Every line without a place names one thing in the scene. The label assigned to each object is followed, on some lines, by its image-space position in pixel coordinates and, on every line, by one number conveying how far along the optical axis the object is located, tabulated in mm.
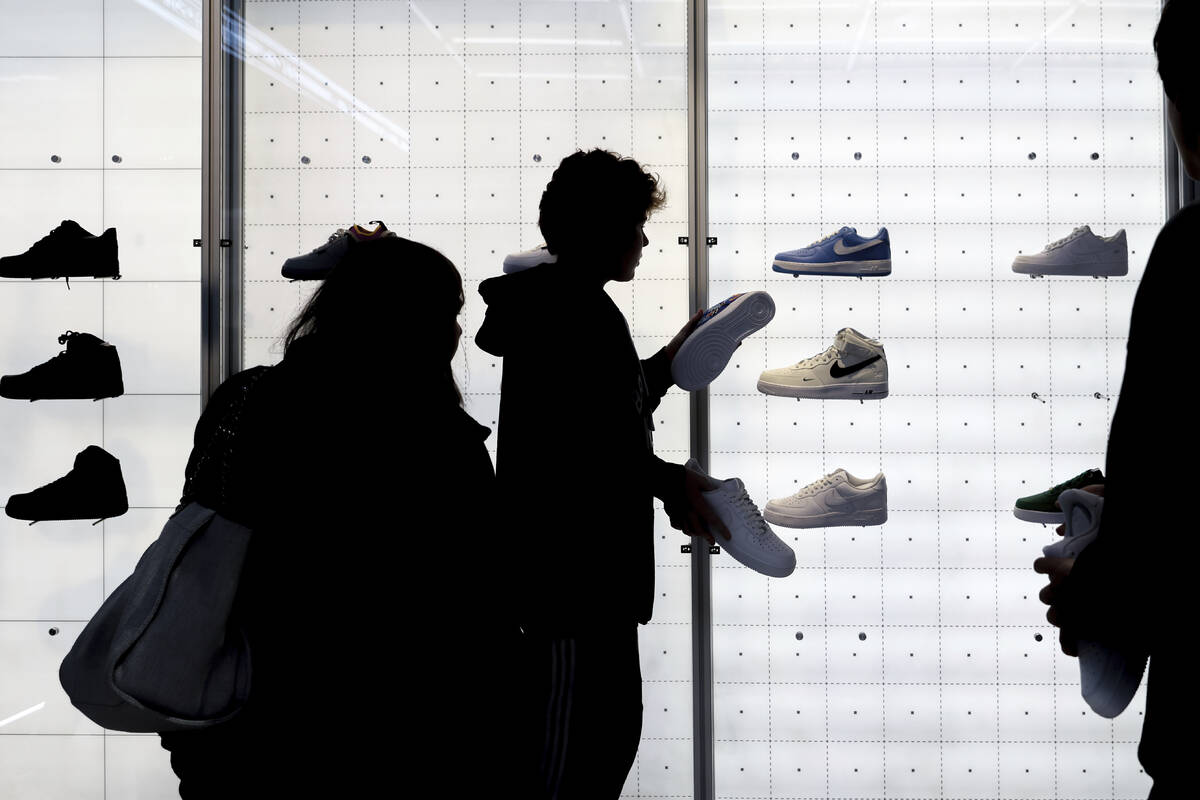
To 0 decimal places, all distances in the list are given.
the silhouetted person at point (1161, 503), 1098
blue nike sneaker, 2926
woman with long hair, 1324
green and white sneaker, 2750
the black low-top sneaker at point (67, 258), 2973
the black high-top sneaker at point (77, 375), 2955
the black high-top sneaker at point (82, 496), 2971
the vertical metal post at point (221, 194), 3154
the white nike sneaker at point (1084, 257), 2893
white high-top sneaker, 2846
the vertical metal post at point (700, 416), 3025
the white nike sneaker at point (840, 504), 2869
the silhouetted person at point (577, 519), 1884
